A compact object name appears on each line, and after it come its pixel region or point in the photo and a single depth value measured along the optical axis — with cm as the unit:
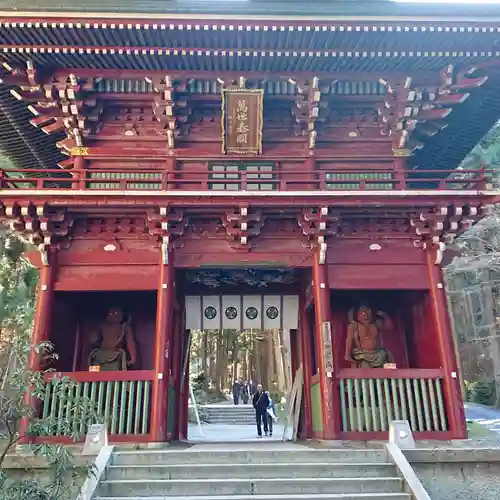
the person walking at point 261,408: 1526
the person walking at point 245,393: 3048
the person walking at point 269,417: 1570
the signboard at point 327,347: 860
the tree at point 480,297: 2236
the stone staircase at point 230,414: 2472
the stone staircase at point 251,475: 650
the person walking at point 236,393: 2950
